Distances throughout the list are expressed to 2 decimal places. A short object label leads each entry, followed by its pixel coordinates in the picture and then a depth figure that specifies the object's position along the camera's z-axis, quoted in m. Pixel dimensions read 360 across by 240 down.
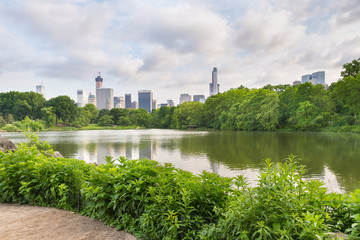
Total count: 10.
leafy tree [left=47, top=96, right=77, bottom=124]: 94.81
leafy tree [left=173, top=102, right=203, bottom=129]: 93.90
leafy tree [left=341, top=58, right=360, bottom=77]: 58.31
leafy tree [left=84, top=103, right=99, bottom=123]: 126.90
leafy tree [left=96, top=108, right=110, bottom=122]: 127.28
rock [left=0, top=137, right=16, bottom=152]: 10.05
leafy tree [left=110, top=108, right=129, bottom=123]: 118.69
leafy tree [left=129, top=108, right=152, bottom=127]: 118.76
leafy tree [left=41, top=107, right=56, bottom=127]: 86.44
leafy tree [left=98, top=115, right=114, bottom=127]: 111.88
